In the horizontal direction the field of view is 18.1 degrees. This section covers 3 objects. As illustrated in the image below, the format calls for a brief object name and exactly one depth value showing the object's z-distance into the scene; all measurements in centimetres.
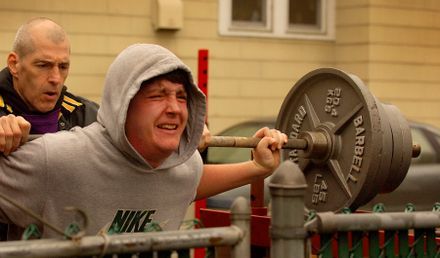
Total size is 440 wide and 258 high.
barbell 553
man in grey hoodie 422
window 1686
